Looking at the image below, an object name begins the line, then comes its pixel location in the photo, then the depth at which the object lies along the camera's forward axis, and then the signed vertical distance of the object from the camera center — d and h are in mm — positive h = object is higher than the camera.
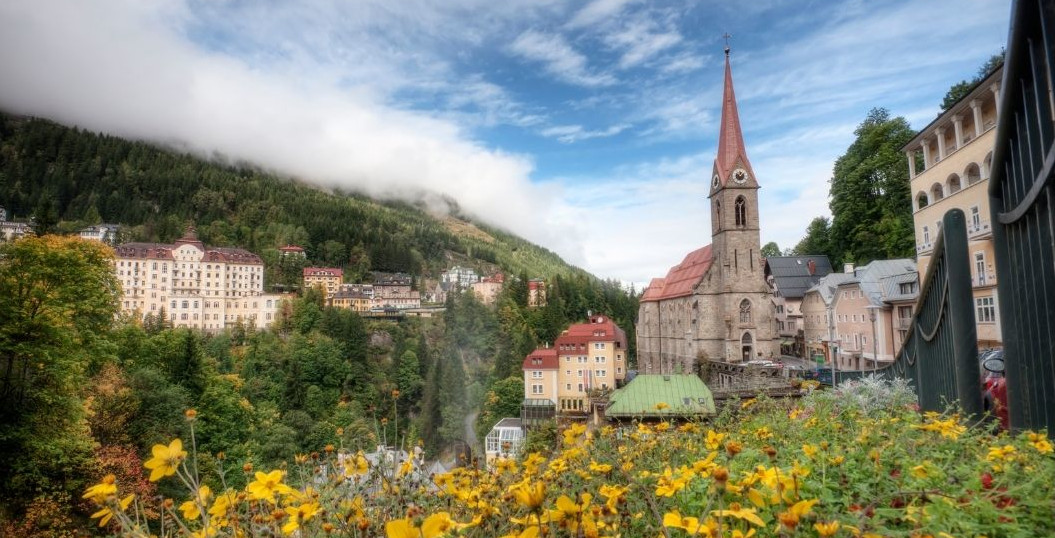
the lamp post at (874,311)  25095 +92
